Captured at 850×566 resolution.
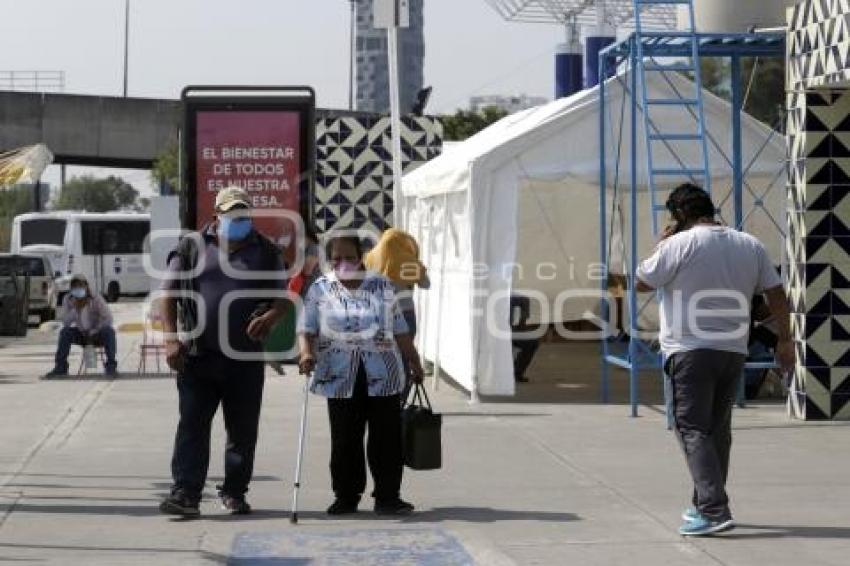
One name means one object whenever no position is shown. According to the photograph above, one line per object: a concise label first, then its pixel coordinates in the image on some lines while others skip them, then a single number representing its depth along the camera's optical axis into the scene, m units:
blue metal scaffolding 15.54
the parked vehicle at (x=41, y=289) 42.03
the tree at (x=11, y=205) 76.15
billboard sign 21.88
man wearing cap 10.30
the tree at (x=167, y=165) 60.66
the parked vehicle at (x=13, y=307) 31.78
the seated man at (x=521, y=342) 20.06
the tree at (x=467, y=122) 52.59
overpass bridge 60.25
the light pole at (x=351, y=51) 70.62
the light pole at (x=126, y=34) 87.00
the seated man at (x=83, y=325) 21.84
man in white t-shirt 9.57
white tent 16.94
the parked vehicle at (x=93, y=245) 55.03
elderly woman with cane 10.46
